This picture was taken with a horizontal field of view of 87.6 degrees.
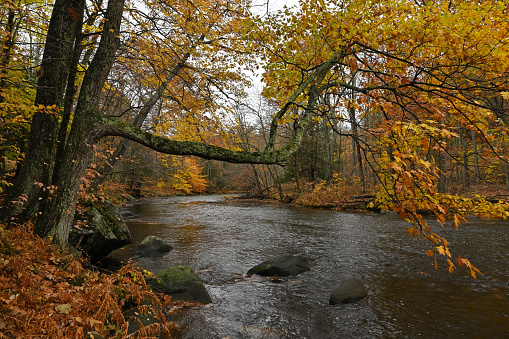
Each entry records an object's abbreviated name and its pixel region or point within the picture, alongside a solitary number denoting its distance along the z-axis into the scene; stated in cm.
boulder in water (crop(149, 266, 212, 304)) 516
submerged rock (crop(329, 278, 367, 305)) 516
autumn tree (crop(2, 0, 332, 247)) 421
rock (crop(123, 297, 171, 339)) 372
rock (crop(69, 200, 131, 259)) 625
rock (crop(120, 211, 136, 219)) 1525
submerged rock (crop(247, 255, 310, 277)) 664
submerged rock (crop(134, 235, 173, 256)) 816
